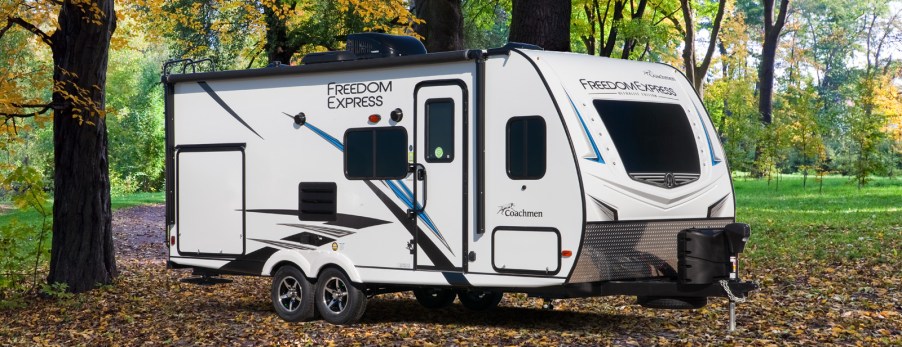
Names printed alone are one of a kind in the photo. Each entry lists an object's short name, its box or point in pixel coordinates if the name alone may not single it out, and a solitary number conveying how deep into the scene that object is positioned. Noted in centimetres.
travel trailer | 919
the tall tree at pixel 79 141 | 1395
